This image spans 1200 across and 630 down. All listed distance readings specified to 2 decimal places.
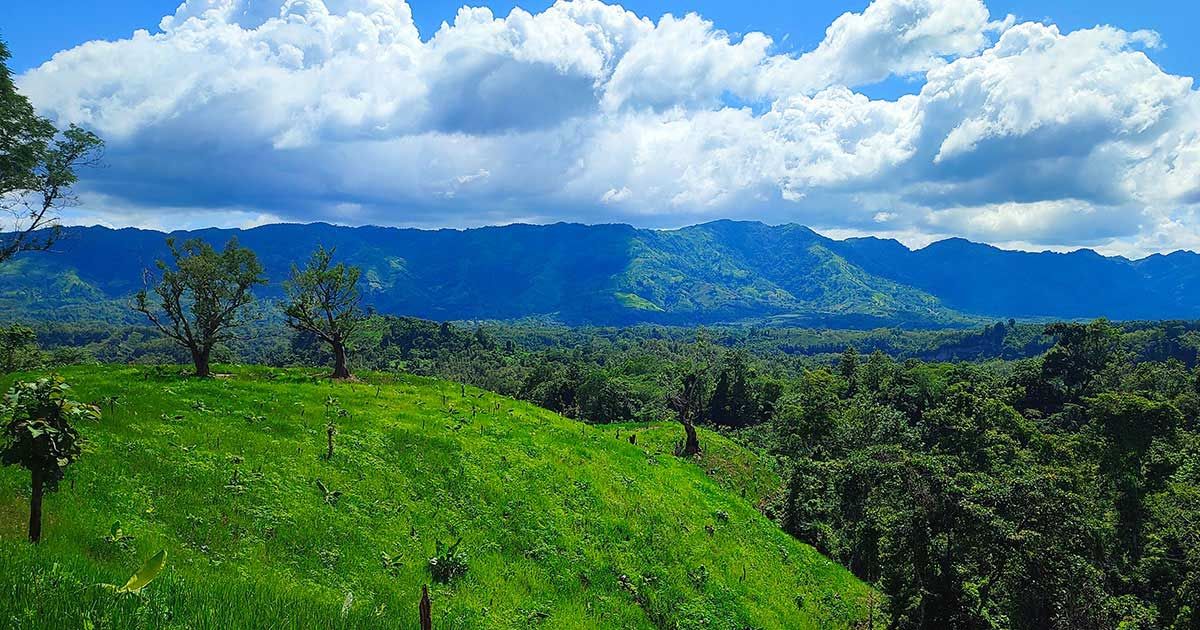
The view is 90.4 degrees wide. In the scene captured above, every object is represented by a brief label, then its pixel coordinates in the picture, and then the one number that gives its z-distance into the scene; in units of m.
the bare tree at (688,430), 57.73
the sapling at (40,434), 14.38
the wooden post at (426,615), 11.88
